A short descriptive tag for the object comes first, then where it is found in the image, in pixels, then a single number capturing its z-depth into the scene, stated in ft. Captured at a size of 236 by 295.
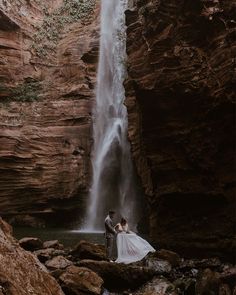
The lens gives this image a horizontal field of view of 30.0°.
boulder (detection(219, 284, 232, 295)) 26.50
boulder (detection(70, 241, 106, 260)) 35.32
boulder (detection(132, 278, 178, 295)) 27.71
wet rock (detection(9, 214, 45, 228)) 75.66
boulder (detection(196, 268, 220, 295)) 26.96
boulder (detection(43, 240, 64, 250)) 43.27
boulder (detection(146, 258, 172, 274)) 31.76
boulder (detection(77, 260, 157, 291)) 29.86
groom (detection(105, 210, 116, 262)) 37.19
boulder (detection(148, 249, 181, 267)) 34.27
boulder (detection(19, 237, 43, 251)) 41.63
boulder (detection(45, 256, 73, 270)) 30.96
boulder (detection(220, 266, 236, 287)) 28.78
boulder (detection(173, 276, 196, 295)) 28.09
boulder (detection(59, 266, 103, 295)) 26.25
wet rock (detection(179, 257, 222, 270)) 34.25
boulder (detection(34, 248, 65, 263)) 34.63
